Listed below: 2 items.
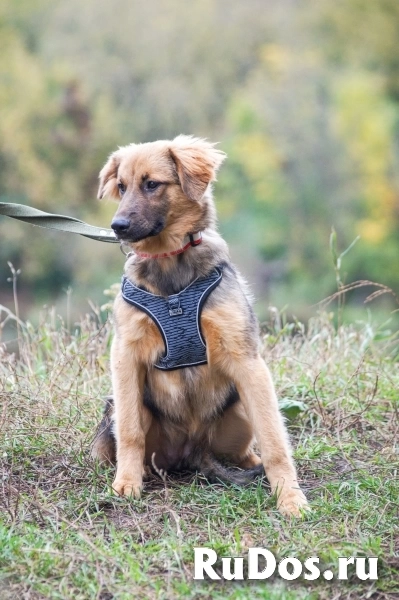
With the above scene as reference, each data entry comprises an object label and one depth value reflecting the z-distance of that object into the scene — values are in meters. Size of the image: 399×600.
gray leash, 10.16
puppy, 9.07
